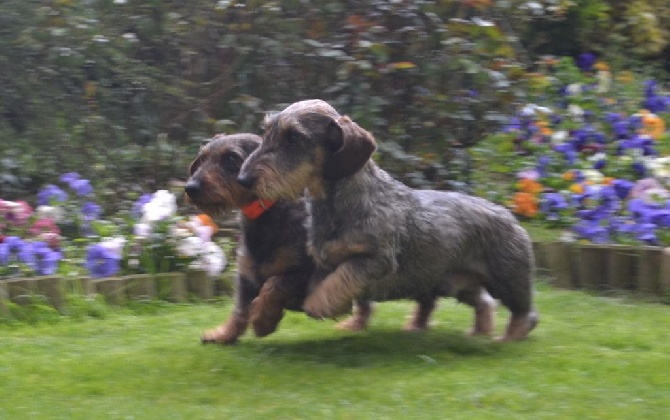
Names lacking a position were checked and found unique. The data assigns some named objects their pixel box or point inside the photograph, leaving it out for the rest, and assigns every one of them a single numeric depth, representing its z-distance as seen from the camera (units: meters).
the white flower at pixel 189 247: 7.42
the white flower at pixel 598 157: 9.42
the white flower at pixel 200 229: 7.53
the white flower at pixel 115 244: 7.21
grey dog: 5.55
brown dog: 5.91
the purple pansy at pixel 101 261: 7.14
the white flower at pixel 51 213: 7.91
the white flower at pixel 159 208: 7.48
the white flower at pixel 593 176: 8.77
